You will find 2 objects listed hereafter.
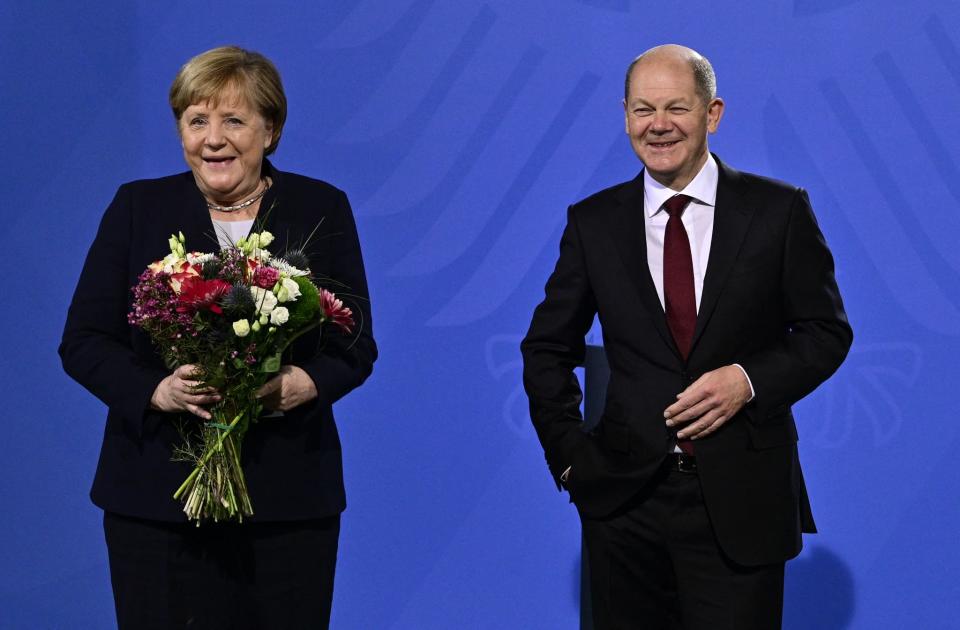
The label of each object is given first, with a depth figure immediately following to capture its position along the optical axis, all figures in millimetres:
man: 5316
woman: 5199
